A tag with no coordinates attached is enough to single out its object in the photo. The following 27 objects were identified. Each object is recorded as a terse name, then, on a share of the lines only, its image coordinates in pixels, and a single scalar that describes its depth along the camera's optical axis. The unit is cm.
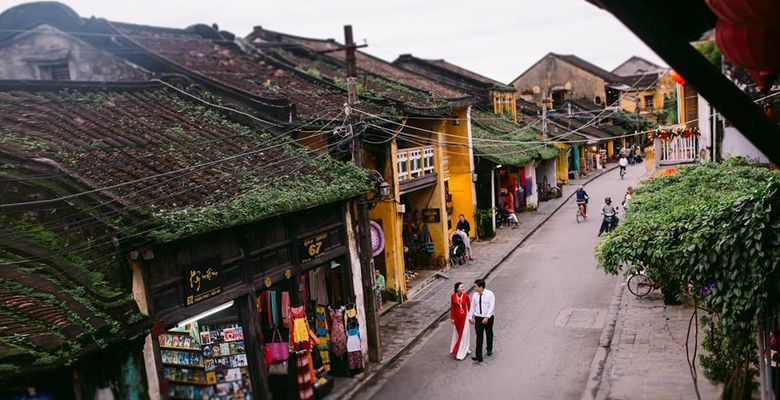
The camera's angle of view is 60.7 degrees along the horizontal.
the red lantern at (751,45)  381
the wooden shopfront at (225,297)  1023
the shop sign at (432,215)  2458
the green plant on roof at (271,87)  1871
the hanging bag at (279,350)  1251
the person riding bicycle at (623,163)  4953
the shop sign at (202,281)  1051
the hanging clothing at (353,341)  1427
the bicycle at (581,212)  3302
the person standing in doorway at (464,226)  2600
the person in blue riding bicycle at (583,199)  3284
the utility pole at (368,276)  1509
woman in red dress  1501
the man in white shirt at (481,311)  1459
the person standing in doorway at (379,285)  1788
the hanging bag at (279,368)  1242
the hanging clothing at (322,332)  1420
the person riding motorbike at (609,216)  2719
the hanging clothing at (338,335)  1437
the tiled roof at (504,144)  3006
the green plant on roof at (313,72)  2185
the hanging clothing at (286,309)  1312
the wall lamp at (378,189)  1540
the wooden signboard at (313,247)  1366
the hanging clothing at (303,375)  1270
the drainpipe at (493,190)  3077
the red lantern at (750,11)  350
